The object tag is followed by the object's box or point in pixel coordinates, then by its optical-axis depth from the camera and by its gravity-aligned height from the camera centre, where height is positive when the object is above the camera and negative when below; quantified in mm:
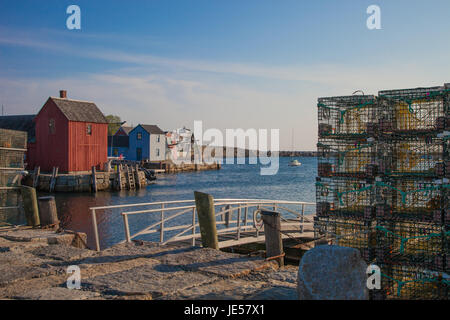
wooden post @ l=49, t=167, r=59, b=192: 42312 -2378
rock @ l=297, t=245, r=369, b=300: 3867 -1125
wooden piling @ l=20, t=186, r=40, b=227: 11125 -1335
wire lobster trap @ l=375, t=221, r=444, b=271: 5789 -1271
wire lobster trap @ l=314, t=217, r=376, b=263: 6223 -1197
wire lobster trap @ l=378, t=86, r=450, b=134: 5742 +669
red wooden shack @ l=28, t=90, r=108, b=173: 43812 +2154
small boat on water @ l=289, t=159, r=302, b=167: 154750 -3027
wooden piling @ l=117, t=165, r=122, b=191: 47469 -2696
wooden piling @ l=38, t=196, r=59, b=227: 10672 -1437
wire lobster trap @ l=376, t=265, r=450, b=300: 5695 -1812
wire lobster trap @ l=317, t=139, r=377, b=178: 6625 -23
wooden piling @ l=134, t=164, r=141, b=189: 51438 -2932
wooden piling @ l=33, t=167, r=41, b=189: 43031 -2113
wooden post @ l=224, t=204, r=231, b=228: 13067 -2016
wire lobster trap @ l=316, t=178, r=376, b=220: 6363 -671
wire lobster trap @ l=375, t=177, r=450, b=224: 5680 -636
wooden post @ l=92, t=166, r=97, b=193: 43812 -2635
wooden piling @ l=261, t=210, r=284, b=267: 7914 -1467
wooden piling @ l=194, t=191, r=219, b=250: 8353 -1282
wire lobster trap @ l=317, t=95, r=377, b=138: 6523 +649
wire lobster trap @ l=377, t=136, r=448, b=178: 6053 +6
